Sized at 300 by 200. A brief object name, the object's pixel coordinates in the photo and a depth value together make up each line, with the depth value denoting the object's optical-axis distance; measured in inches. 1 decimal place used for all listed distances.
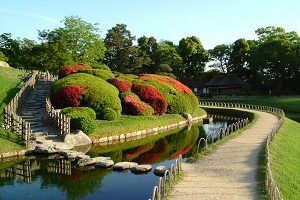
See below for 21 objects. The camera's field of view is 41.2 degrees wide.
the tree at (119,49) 3280.0
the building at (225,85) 3533.5
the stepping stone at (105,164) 873.5
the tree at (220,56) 3929.6
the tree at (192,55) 3764.8
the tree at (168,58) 3599.9
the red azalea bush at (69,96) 1369.3
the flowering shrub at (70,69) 1739.7
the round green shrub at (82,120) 1168.2
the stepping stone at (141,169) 834.8
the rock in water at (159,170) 817.5
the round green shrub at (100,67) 1987.9
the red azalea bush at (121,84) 1615.4
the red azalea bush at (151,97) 1670.8
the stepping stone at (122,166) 853.8
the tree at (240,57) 3700.8
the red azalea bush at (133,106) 1542.8
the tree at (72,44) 2375.7
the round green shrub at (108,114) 1359.5
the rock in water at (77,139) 1099.3
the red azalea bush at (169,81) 1960.1
